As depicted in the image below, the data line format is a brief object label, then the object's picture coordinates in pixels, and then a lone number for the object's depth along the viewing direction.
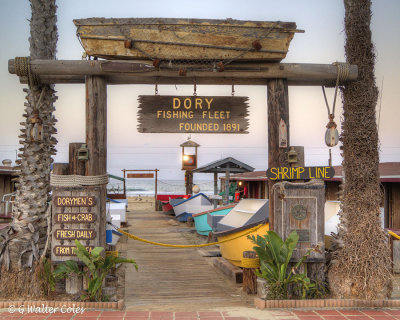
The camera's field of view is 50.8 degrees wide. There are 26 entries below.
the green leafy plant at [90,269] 5.99
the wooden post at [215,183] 22.73
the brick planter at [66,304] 5.89
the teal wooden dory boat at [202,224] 15.81
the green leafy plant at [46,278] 6.20
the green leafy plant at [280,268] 6.22
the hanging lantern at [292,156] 6.62
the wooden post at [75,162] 6.47
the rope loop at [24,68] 6.39
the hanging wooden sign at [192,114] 6.66
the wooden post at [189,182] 27.69
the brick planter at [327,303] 6.05
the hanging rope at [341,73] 6.67
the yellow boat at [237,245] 8.03
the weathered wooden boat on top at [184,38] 6.37
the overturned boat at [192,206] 20.48
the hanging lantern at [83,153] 6.30
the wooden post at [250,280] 7.10
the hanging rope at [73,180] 6.32
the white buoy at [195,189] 24.39
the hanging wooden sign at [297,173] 6.62
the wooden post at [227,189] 18.18
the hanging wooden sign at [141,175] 31.23
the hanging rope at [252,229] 7.81
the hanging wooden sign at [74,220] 6.30
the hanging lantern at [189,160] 23.30
